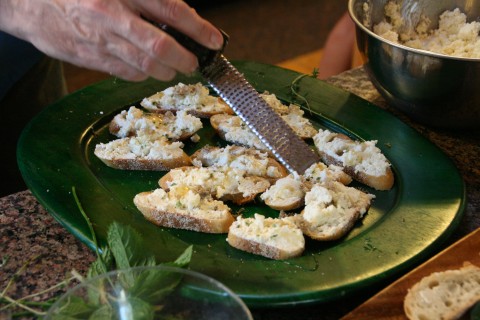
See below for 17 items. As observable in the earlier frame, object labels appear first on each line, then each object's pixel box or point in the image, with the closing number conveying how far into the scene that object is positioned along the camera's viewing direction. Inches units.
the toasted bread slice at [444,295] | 23.4
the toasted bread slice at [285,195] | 29.6
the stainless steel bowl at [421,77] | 32.1
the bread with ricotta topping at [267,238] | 26.7
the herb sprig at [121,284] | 21.4
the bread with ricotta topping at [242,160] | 31.9
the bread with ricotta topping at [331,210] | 28.2
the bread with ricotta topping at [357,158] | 31.1
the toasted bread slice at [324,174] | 30.9
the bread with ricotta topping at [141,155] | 32.0
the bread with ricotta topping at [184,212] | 28.3
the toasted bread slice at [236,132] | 34.2
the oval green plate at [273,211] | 25.6
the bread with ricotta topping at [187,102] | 36.2
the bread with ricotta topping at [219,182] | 30.3
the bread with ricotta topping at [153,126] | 34.1
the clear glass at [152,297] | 21.3
